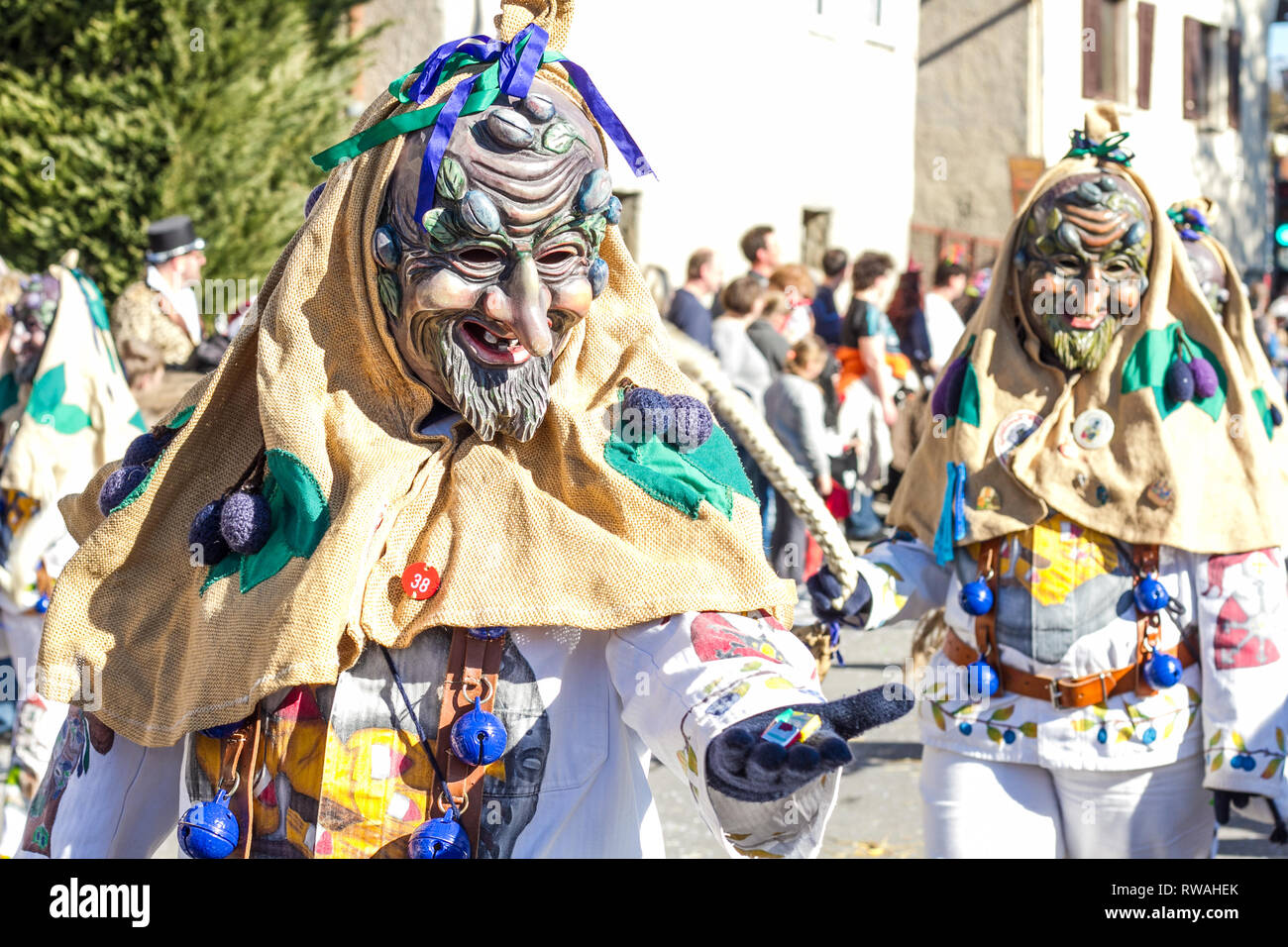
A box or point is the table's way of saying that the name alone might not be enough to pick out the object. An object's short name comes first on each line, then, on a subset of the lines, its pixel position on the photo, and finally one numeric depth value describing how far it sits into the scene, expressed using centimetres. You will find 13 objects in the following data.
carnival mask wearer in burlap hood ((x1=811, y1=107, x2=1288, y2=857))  324
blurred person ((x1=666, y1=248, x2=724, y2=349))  793
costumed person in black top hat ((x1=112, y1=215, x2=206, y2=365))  626
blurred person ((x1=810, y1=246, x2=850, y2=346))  985
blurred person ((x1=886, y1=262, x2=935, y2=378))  977
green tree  977
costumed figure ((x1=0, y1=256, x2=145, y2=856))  450
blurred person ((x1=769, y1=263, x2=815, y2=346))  823
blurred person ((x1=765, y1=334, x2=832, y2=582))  721
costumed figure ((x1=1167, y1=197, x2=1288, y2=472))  357
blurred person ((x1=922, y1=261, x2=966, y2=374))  978
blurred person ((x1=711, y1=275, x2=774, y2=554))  754
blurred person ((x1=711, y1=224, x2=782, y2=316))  879
